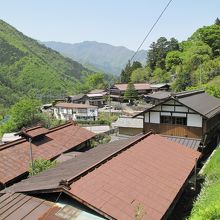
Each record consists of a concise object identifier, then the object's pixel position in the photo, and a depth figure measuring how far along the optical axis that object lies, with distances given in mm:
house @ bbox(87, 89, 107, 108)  81500
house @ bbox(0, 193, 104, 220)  8961
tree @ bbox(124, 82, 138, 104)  72625
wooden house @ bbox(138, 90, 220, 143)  23186
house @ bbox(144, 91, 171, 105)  56994
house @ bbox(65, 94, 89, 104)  83006
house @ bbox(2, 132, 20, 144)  43612
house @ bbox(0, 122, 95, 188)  18456
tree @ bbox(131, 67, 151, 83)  85812
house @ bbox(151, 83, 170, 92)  70125
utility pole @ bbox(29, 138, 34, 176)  18503
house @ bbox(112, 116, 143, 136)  35500
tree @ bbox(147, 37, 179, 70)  84375
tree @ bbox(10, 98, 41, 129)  59844
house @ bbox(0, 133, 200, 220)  9258
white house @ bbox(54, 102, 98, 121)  66312
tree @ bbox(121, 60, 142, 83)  93188
